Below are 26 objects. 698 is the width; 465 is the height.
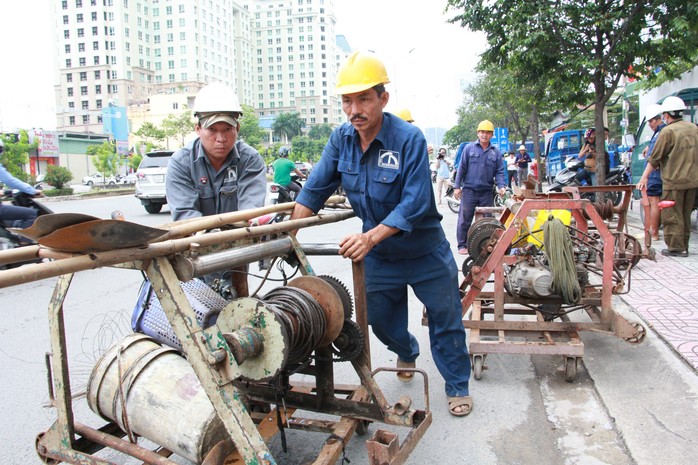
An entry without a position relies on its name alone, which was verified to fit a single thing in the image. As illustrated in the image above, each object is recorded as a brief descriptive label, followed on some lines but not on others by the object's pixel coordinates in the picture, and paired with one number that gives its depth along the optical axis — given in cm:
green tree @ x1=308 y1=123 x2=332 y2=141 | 11900
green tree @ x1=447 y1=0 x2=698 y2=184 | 902
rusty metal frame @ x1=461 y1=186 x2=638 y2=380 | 386
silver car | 1538
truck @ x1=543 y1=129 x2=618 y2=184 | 1823
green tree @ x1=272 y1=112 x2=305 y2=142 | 11475
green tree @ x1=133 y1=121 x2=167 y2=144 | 5912
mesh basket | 257
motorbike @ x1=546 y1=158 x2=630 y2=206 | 1062
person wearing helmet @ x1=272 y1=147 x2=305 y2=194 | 1252
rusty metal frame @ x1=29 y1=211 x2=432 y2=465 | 198
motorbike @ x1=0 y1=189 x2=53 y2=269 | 771
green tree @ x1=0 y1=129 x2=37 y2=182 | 2610
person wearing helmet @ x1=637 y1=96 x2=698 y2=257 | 721
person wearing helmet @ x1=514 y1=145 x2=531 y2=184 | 2397
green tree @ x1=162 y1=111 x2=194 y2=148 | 6000
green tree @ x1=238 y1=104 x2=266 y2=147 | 6669
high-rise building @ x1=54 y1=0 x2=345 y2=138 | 9656
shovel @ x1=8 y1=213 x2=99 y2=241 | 168
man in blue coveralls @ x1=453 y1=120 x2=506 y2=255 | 797
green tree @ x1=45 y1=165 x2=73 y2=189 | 2777
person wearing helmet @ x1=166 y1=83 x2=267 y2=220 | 311
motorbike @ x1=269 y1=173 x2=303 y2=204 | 1256
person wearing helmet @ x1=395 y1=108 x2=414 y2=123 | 859
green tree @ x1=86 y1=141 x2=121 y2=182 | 3738
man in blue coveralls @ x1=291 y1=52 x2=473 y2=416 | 282
